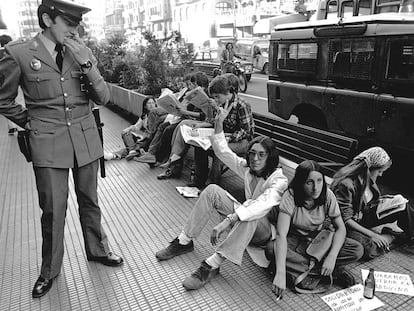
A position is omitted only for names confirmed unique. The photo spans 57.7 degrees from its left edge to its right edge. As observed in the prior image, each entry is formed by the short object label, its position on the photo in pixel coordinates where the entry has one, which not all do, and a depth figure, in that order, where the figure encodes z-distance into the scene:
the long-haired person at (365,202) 2.94
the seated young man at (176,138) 4.96
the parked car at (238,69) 13.80
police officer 2.44
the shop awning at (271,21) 21.07
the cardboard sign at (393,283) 2.67
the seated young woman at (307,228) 2.58
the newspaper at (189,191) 4.40
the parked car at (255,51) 19.88
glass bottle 2.59
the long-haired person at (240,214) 2.66
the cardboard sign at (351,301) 2.51
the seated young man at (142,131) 5.97
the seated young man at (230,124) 4.12
